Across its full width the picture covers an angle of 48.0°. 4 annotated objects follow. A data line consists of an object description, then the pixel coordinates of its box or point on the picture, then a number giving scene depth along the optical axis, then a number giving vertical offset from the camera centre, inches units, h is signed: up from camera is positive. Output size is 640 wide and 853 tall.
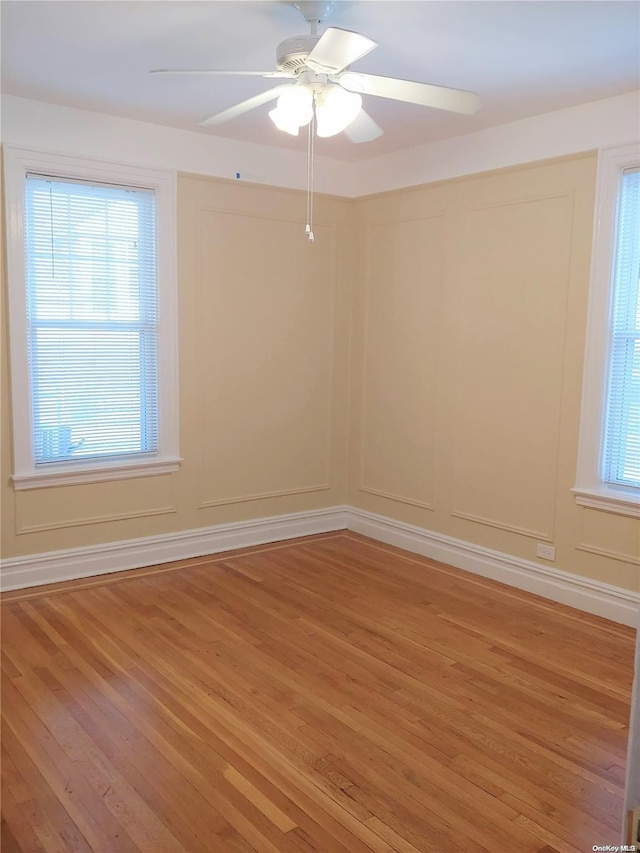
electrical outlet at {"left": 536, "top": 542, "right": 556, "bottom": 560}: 165.6 -48.3
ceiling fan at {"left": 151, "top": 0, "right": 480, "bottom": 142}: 102.6 +35.7
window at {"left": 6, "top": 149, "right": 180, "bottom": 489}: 161.3 +2.8
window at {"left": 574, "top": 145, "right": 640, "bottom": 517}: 147.9 -1.6
